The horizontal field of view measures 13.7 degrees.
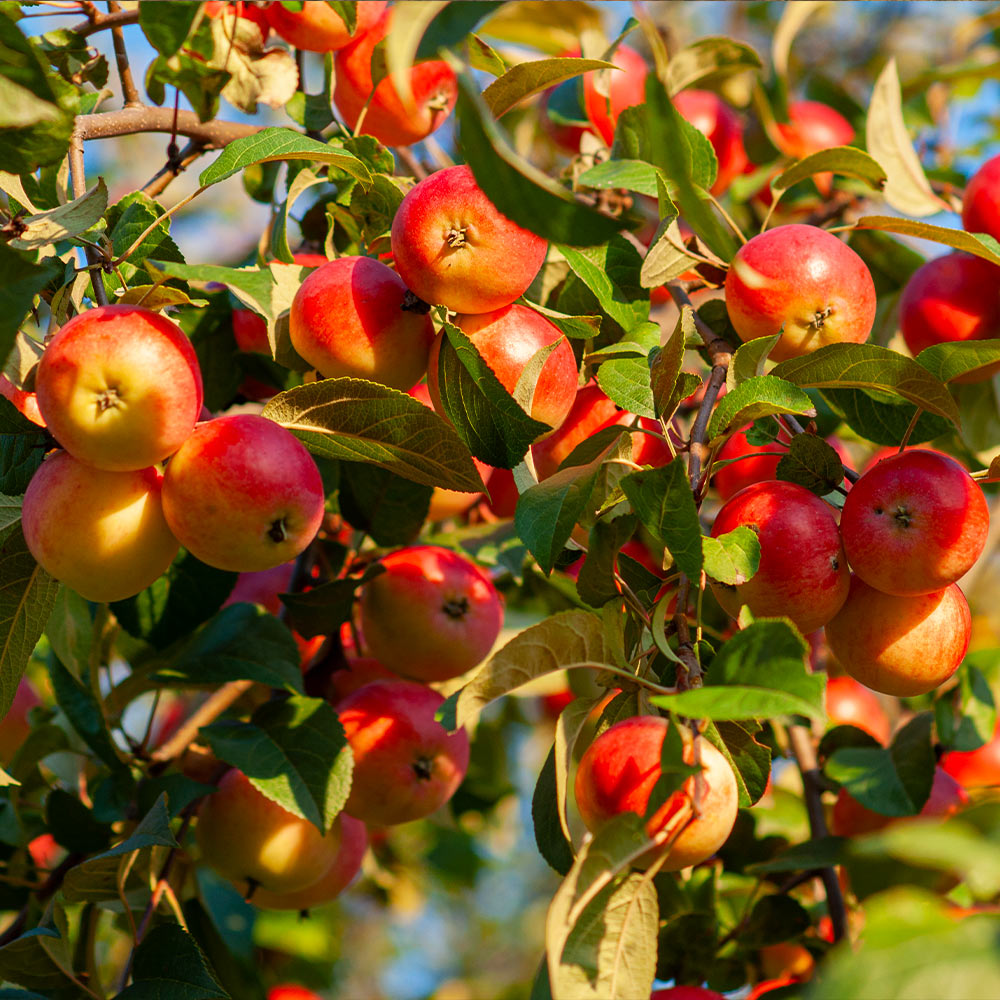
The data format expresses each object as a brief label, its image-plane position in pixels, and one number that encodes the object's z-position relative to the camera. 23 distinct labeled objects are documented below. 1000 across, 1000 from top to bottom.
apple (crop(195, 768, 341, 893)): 1.46
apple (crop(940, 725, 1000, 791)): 1.61
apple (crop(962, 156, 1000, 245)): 1.51
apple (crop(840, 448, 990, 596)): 1.33
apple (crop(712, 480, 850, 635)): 1.34
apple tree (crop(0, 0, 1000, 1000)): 1.30
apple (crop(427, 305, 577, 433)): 1.36
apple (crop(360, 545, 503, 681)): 1.50
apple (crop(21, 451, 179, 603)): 1.32
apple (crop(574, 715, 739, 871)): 1.30
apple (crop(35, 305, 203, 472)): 1.30
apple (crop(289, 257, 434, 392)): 1.36
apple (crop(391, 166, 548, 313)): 1.34
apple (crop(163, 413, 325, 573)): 1.32
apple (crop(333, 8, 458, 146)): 1.51
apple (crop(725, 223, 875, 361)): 1.38
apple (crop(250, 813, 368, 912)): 1.51
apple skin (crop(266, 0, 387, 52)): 1.48
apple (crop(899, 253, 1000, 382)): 1.50
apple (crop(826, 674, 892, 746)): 1.65
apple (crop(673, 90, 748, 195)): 1.73
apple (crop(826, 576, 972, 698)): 1.36
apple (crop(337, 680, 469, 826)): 1.47
